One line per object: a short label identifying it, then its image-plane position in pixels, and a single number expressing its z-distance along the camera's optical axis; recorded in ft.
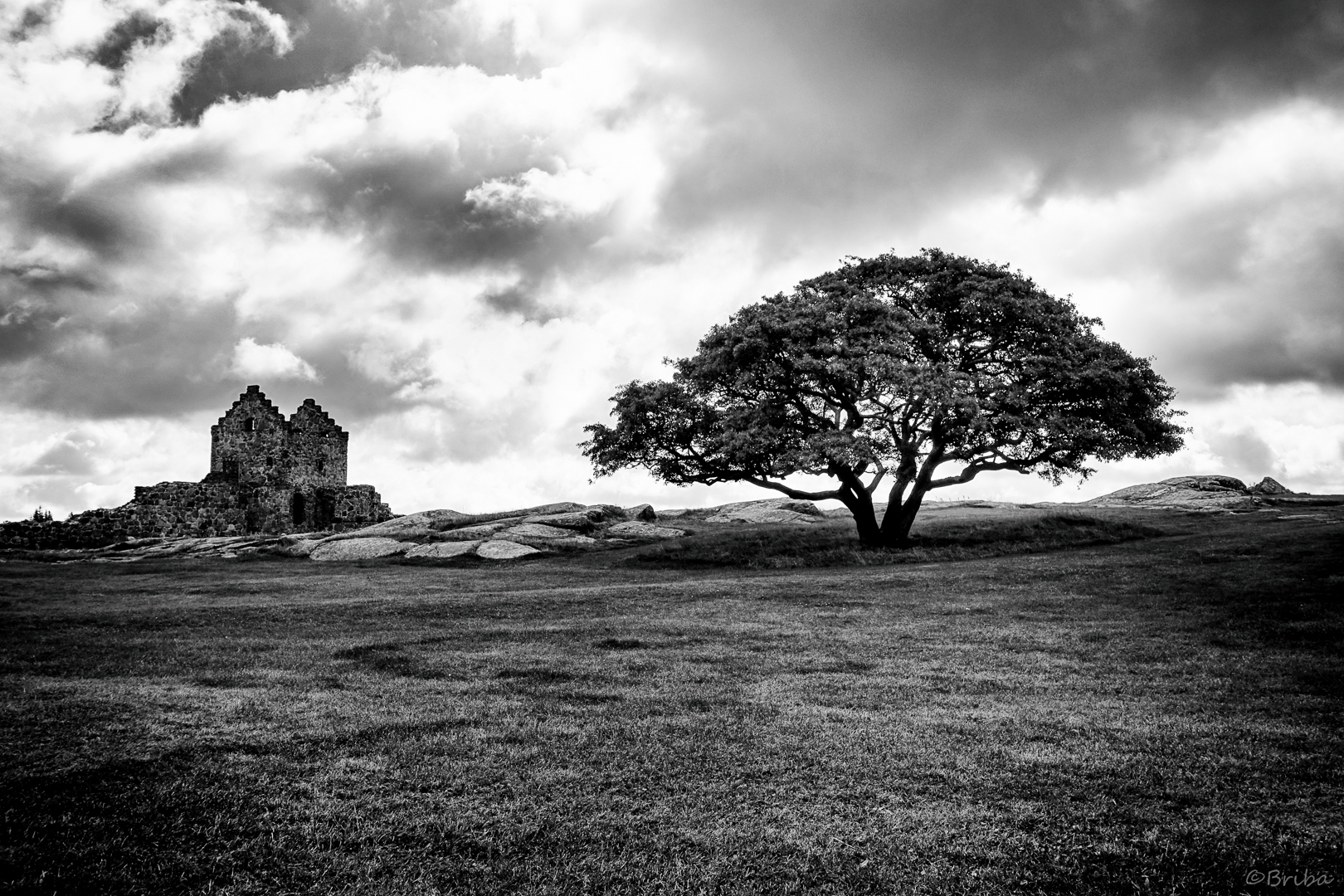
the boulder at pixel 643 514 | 181.98
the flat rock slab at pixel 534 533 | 146.10
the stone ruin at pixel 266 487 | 182.91
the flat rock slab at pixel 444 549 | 130.93
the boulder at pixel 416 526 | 155.43
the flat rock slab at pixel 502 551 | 129.29
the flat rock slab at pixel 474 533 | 148.36
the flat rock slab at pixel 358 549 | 134.21
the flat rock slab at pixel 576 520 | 159.74
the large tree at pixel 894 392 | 120.16
